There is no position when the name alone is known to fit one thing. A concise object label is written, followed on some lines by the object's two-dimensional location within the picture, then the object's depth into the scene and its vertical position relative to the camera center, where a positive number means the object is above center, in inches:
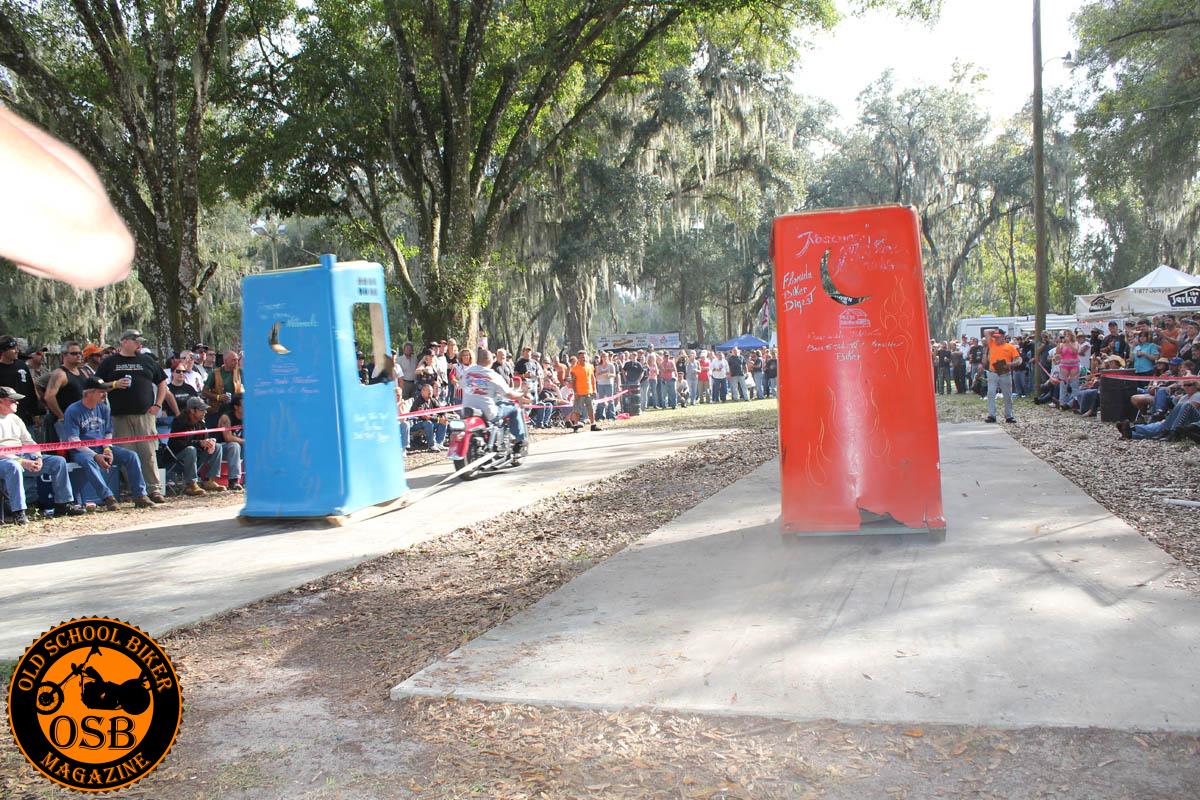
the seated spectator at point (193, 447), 447.8 -35.4
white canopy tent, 833.5 +25.9
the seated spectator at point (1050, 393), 790.0 -56.1
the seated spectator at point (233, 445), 462.9 -36.4
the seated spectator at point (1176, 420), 471.8 -50.8
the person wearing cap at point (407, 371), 668.1 -5.0
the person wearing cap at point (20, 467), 370.3 -34.6
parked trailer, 1341.0 +10.2
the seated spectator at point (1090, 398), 651.5 -50.4
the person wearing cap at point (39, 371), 430.0 +6.3
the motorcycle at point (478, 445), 454.9 -43.8
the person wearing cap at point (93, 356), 478.3 +13.1
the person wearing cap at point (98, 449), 397.4 -30.5
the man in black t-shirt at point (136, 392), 408.8 -6.1
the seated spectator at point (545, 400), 846.6 -40.5
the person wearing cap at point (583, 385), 787.4 -26.3
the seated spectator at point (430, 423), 628.7 -42.2
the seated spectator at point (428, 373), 630.5 -6.8
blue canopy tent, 1685.5 +4.7
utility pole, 804.6 +116.1
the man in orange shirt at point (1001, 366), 613.0 -22.8
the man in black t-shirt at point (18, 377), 400.8 +3.3
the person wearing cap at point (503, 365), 683.1 -4.6
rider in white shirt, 476.7 -15.8
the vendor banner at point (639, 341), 2084.2 +23.7
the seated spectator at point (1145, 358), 607.8 -22.4
